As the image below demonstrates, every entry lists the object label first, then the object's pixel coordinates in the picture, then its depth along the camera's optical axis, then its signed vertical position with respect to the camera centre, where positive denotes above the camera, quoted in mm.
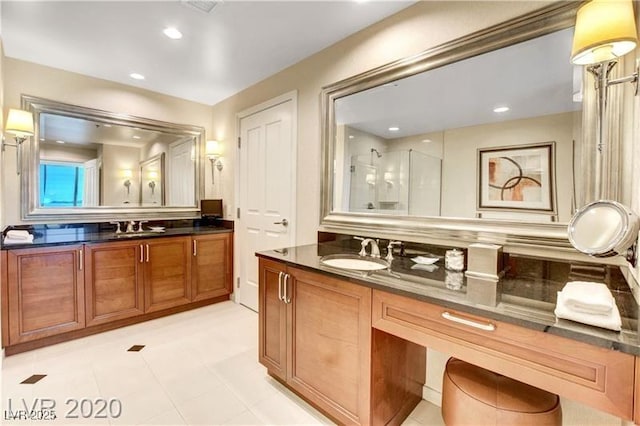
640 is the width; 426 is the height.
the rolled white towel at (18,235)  2322 -225
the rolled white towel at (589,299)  864 -273
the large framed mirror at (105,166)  2705 +423
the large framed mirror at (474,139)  1380 +391
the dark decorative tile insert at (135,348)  2406 -1157
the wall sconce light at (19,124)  2365 +658
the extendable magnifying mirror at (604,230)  1023 -78
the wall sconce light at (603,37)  995 +583
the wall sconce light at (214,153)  3639 +661
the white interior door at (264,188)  2789 +199
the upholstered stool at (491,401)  1164 -796
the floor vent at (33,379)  1968 -1161
